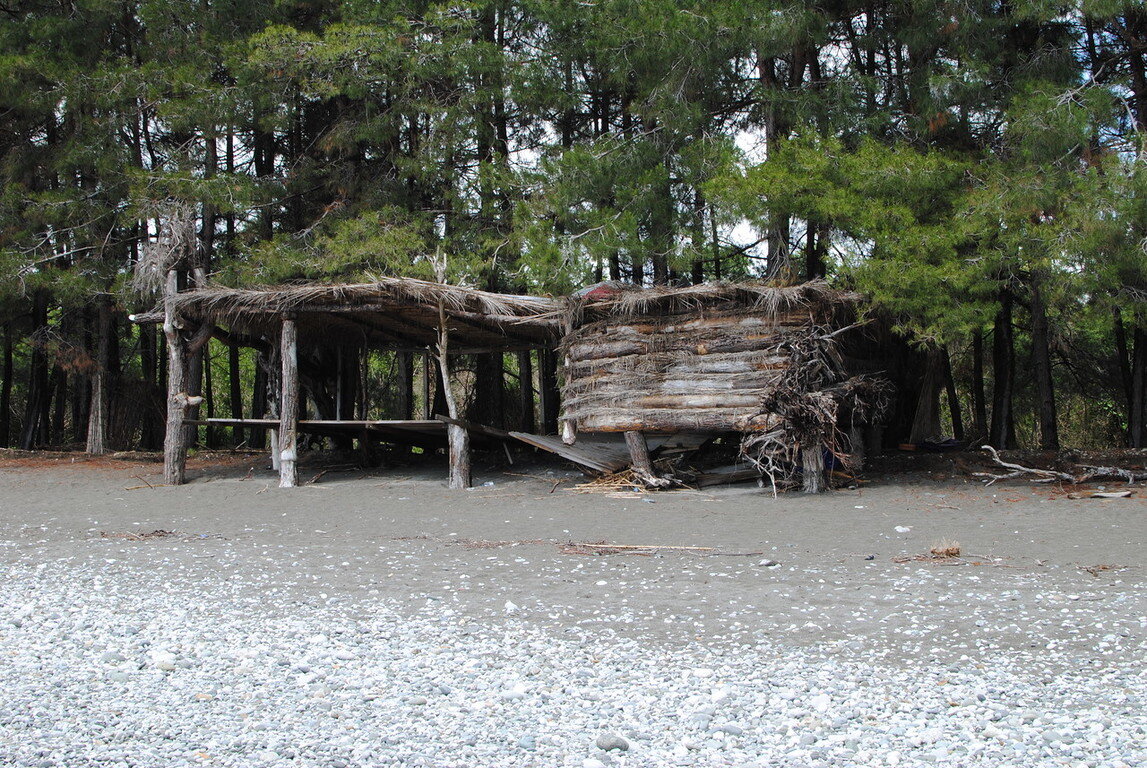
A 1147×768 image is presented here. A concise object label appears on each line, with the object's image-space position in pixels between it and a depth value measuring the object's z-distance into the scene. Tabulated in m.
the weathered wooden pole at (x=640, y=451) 11.96
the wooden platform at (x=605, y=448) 12.62
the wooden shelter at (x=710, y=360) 10.83
